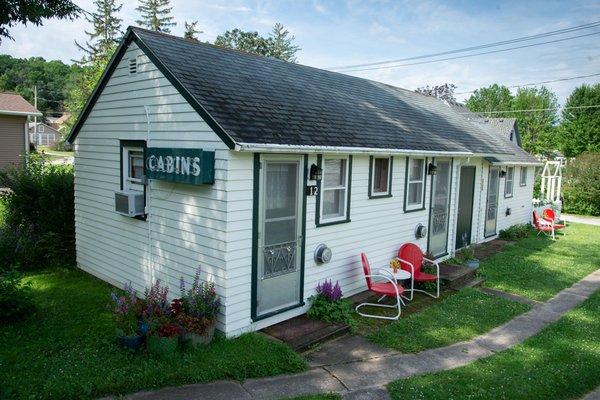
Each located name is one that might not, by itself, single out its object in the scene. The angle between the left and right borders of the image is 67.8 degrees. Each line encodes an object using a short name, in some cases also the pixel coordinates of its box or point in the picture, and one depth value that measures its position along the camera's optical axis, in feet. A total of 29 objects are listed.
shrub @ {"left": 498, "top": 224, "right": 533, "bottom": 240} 51.13
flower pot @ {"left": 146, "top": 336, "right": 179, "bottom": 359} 18.06
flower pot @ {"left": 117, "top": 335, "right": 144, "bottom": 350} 18.60
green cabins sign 19.58
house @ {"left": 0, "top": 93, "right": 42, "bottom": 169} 71.77
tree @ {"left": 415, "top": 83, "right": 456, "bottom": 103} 181.88
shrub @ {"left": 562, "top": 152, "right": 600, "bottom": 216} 75.20
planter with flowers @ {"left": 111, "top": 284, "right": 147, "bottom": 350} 18.67
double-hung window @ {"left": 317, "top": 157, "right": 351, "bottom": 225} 25.11
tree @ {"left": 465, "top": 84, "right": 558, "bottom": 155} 165.27
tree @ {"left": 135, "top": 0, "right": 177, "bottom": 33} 160.45
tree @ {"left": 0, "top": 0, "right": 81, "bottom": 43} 21.57
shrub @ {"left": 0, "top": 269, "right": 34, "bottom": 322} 21.89
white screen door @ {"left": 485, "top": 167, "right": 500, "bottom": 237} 48.69
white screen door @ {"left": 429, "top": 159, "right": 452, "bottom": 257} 35.58
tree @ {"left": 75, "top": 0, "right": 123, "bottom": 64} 150.41
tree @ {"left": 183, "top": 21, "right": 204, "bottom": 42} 161.38
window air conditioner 24.23
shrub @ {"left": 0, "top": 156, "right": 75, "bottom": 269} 32.17
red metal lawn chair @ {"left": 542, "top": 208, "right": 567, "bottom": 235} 53.11
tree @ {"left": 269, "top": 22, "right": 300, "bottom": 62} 193.98
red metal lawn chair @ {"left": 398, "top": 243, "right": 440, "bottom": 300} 28.96
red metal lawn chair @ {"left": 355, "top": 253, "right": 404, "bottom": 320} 25.15
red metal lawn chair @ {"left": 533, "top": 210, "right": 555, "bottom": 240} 53.11
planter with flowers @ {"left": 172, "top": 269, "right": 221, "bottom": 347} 18.98
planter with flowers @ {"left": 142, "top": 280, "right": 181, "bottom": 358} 18.10
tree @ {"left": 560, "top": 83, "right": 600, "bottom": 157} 138.82
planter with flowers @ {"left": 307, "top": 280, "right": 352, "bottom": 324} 23.39
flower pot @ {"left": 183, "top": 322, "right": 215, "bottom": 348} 18.92
